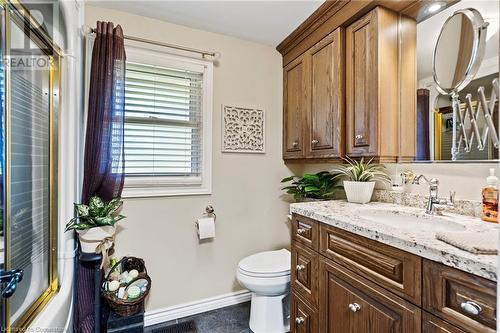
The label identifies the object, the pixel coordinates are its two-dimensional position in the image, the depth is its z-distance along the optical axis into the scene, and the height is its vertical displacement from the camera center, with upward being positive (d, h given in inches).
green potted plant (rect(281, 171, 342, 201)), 79.7 -6.2
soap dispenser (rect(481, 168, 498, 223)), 42.6 -5.7
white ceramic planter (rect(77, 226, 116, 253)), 59.2 -16.8
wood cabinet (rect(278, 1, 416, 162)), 57.9 +22.1
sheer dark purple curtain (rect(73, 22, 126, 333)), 65.1 +12.7
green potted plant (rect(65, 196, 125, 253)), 59.2 -13.7
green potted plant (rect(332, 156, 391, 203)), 63.3 -3.1
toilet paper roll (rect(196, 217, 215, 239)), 78.1 -19.3
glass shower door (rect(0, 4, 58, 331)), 43.7 +0.0
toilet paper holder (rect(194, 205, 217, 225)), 82.4 -14.7
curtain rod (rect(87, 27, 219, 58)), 70.7 +36.9
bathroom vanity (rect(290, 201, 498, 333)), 27.5 -15.2
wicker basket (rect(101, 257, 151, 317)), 60.2 -33.1
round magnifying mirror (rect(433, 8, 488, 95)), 47.8 +23.9
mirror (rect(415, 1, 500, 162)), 45.7 +17.1
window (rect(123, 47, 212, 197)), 74.9 +13.5
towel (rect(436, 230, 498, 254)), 27.4 -8.9
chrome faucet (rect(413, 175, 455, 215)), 49.2 -6.8
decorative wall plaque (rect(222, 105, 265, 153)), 85.2 +13.1
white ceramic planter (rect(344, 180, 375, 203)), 63.1 -6.2
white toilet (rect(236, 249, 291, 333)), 66.1 -33.5
